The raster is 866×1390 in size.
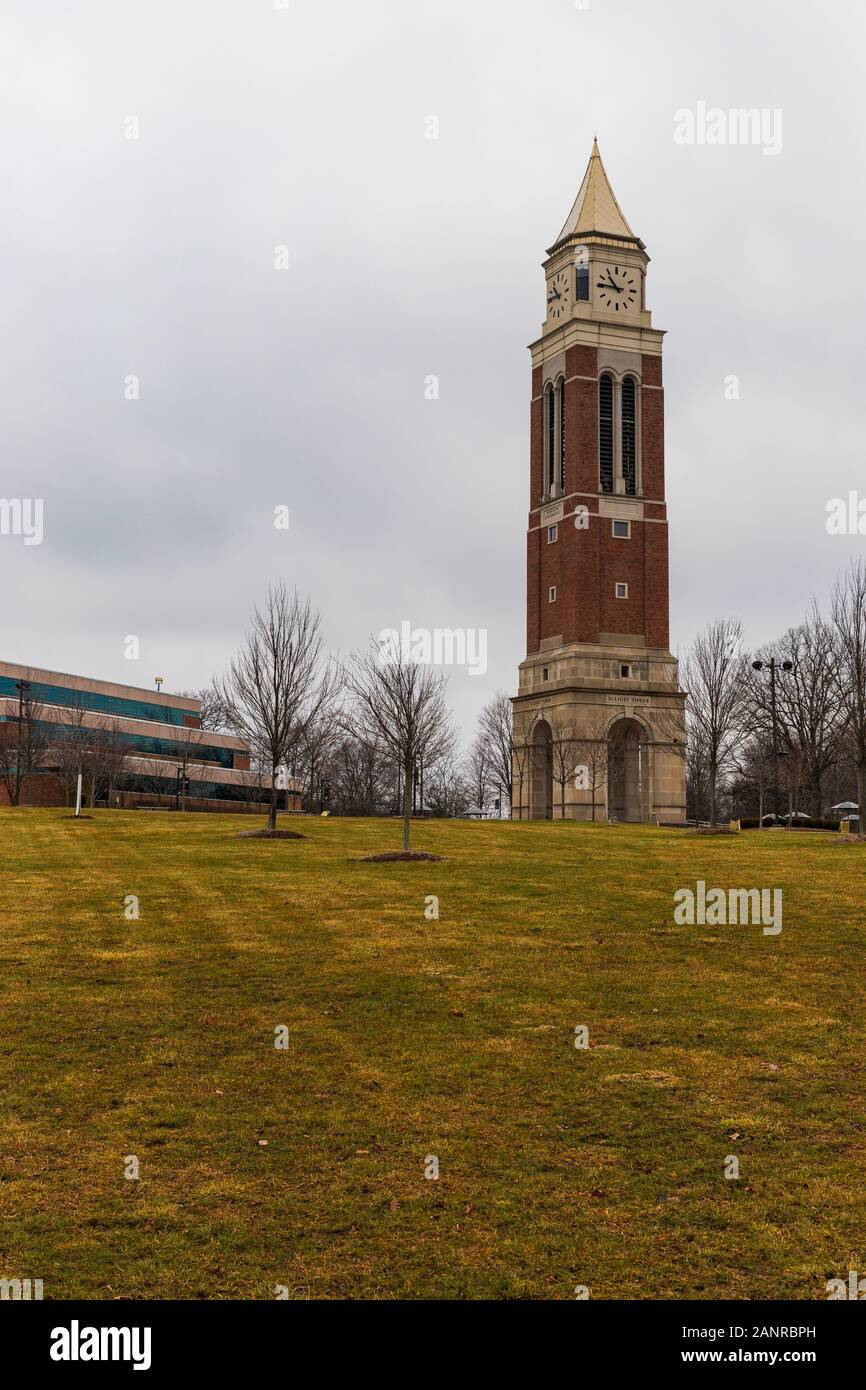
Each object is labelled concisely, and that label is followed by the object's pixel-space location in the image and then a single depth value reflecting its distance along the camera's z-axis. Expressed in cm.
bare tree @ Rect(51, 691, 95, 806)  6001
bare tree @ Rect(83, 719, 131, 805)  6156
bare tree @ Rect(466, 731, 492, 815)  10512
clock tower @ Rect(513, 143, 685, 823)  6694
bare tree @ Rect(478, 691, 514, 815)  9781
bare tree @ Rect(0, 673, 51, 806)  5581
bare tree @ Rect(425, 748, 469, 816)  9828
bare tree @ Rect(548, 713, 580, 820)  6450
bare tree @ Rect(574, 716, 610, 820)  6419
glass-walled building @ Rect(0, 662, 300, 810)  6306
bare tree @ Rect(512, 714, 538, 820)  7031
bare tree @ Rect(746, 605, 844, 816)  6272
